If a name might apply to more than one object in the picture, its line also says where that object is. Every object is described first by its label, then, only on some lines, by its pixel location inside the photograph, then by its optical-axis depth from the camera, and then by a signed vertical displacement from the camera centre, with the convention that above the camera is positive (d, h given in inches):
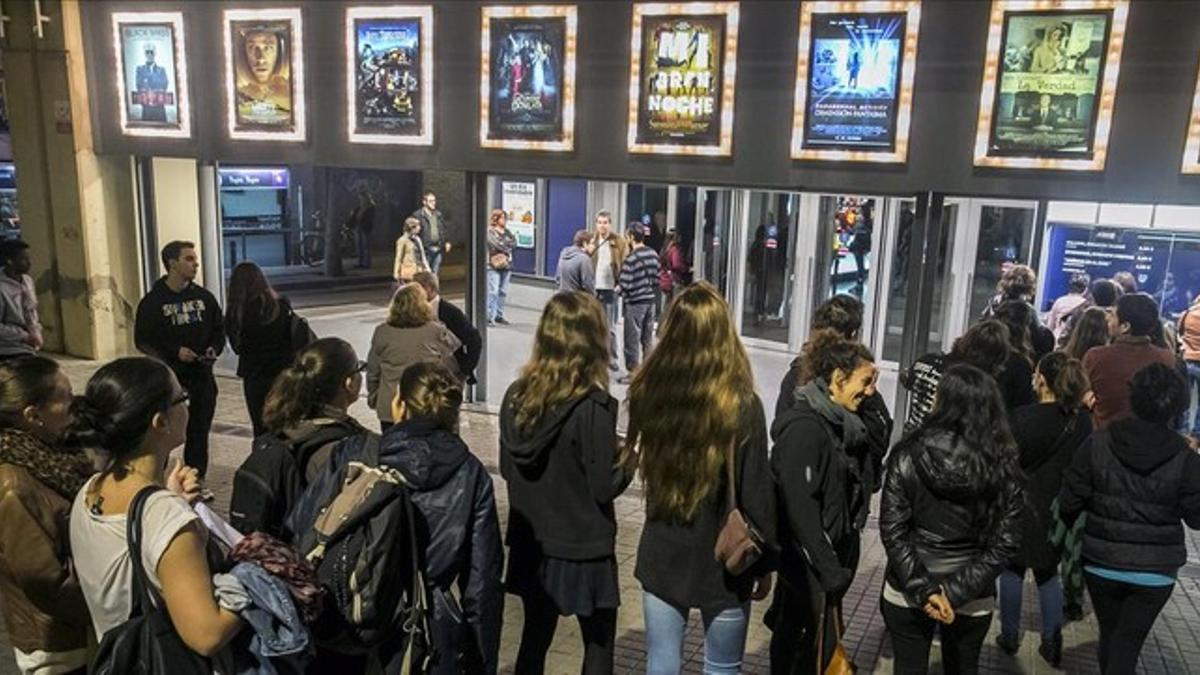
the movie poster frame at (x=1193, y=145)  245.0 +4.7
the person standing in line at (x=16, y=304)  273.4 -53.6
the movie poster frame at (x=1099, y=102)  248.5 +20.7
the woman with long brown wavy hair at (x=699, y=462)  126.6 -43.6
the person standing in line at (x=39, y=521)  106.0 -45.7
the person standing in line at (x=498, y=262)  523.8 -69.3
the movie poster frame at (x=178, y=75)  382.3 +23.4
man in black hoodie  235.0 -51.6
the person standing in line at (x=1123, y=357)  208.5 -44.6
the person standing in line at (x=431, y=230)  538.3 -53.4
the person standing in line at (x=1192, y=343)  306.2 -60.0
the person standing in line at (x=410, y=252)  493.7 -61.2
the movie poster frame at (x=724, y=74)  294.0 +23.9
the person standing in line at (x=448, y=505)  120.7 -48.5
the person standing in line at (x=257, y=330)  240.4 -51.4
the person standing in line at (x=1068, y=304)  329.1 -52.1
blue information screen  357.4 -39.1
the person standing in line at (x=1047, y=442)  169.2 -52.2
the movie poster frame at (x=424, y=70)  336.8 +25.2
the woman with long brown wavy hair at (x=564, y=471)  134.7 -48.4
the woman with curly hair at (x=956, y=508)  132.4 -51.8
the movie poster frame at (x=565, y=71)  315.9 +24.9
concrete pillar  402.0 -30.8
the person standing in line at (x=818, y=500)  134.1 -52.3
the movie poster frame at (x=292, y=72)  358.6 +22.6
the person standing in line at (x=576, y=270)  418.6 -57.5
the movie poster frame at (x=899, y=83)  269.1 +22.5
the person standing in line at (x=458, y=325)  257.4 -51.8
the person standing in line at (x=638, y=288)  402.3 -62.1
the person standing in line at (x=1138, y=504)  145.5 -54.9
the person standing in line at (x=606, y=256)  447.8 -54.2
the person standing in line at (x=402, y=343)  223.9 -50.0
